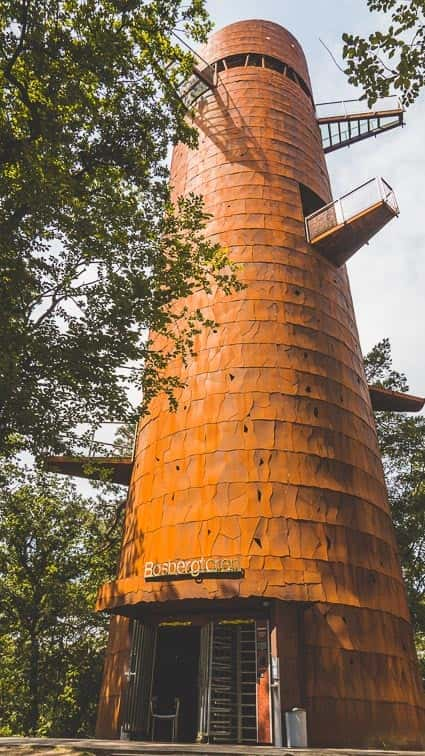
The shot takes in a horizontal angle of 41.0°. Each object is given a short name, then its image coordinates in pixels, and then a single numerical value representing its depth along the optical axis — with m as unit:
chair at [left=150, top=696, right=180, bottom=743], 12.27
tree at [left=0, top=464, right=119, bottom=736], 23.92
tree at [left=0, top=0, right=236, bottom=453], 11.02
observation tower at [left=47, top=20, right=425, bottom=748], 12.14
